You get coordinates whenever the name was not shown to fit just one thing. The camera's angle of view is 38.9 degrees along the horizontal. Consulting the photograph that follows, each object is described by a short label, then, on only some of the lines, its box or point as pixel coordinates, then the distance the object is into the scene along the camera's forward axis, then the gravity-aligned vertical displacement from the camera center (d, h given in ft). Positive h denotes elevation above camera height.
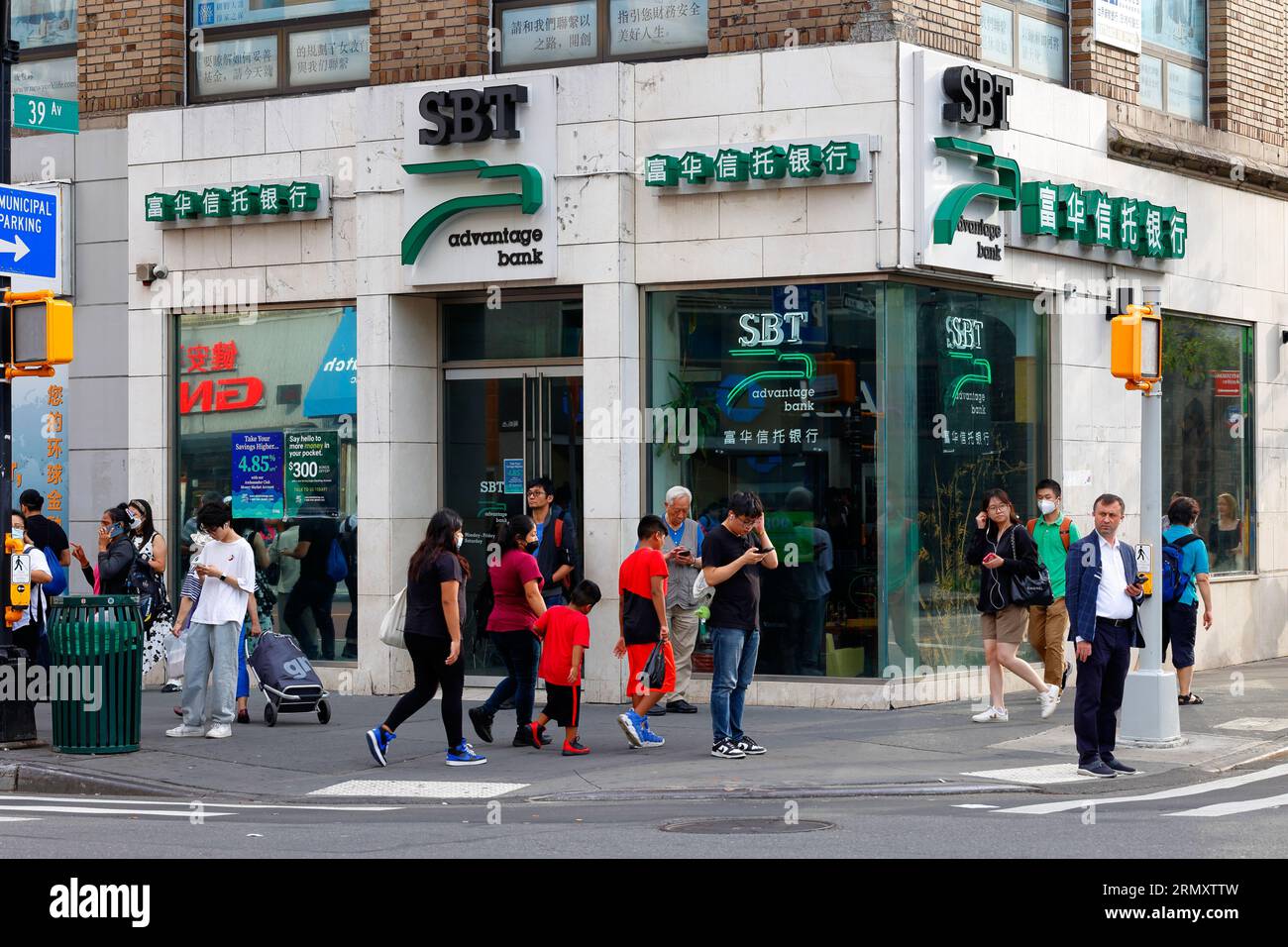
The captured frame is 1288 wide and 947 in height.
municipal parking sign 43.65 +6.58
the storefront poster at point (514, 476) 54.80 +0.80
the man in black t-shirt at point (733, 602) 41.04 -2.26
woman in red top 43.32 -2.73
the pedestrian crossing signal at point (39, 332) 43.11 +4.07
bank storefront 50.21 +5.41
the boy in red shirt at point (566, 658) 42.29 -3.60
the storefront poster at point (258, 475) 57.57 +0.90
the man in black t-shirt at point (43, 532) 53.88 -0.82
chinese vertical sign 62.08 +2.13
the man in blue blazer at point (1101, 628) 38.70 -2.68
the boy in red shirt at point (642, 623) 42.80 -2.85
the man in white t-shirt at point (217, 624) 45.88 -3.04
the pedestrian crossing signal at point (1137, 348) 42.57 +3.62
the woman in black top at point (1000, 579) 46.93 -1.97
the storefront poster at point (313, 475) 56.95 +0.88
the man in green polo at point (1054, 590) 49.29 -2.40
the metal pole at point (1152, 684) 42.78 -4.28
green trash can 41.91 -3.85
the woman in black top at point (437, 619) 40.37 -2.58
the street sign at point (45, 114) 44.88 +9.66
